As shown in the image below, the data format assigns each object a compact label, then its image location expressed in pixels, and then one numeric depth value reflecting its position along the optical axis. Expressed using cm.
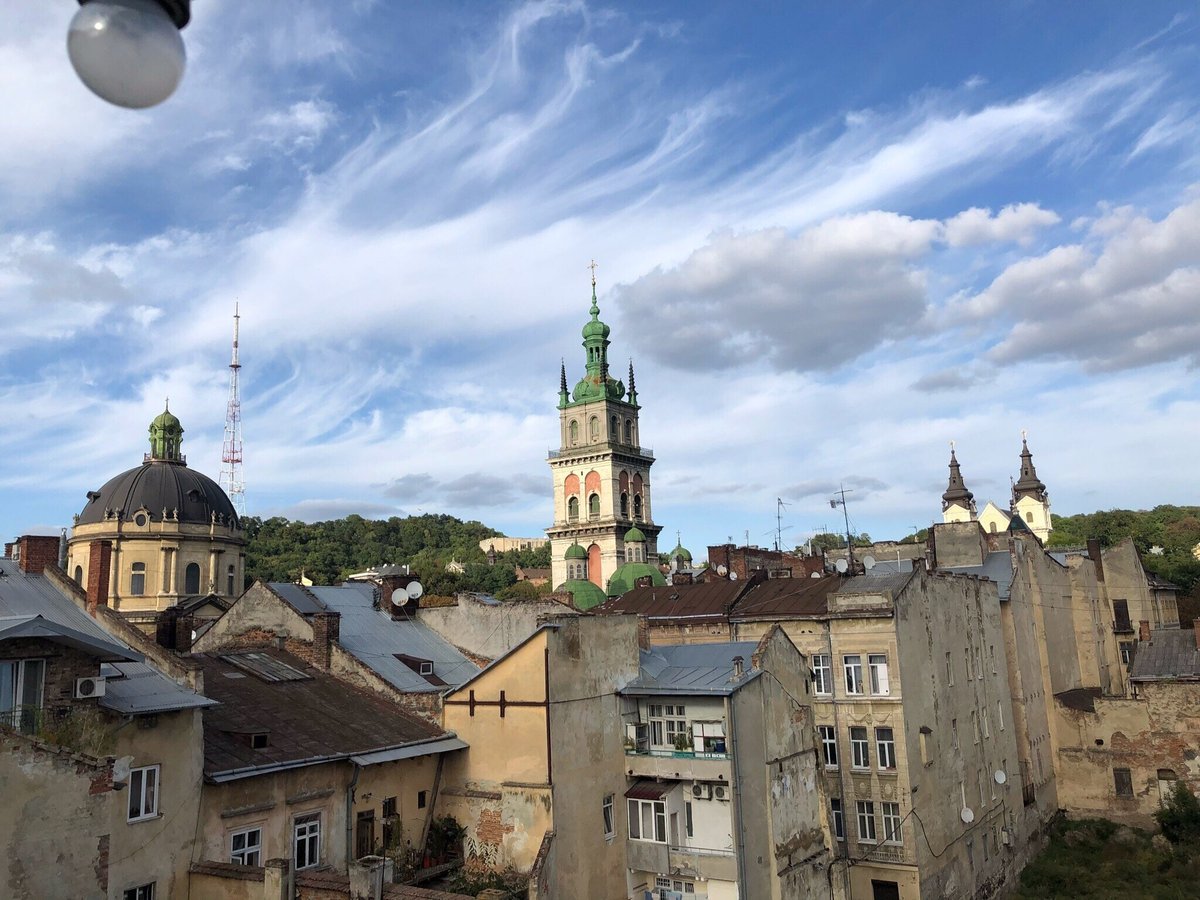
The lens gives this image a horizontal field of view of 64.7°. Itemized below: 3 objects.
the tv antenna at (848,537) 5018
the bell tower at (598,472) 12319
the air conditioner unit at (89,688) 1789
